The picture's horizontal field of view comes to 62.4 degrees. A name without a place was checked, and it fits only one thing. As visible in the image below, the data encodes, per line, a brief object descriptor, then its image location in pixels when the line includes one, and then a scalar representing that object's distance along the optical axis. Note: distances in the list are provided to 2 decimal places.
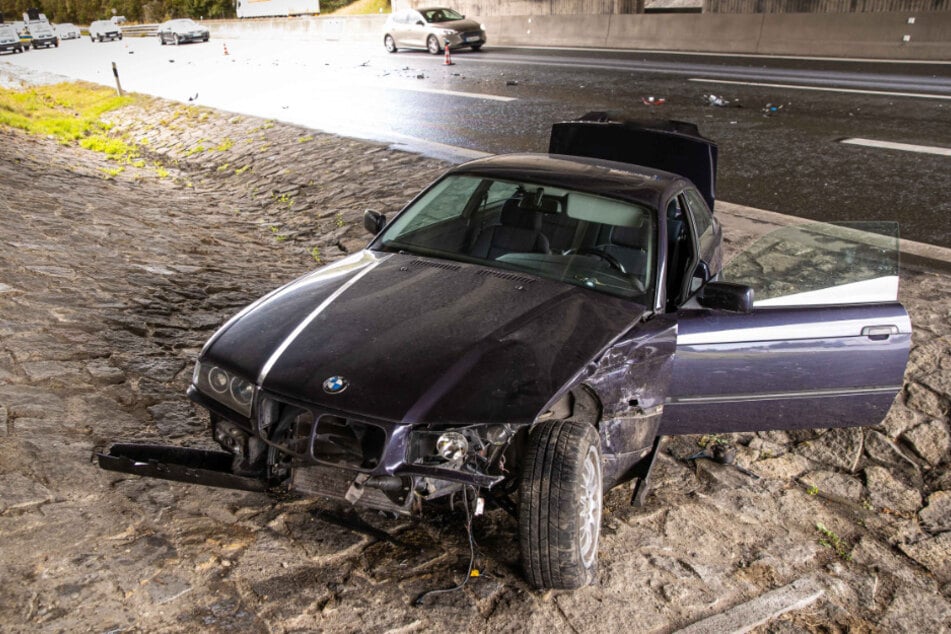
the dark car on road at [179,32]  40.41
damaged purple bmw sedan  3.00
